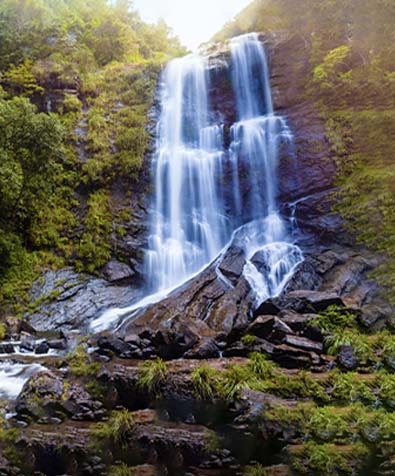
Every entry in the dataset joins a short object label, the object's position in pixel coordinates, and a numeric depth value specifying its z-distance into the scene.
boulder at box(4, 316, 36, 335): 9.41
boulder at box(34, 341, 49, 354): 8.15
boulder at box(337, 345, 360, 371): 6.34
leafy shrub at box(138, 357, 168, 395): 5.77
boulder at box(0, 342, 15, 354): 8.21
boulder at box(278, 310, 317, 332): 7.53
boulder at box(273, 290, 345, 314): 8.49
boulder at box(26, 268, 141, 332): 10.52
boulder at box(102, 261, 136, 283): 12.19
